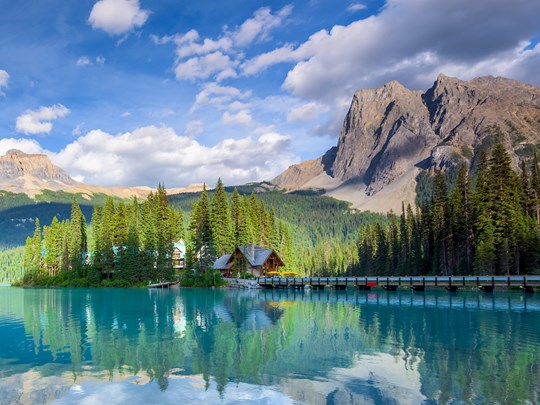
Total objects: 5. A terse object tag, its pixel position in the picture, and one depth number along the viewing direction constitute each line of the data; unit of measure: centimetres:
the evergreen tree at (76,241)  10675
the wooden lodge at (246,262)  9438
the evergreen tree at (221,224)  9794
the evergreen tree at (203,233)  9388
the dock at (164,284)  9100
